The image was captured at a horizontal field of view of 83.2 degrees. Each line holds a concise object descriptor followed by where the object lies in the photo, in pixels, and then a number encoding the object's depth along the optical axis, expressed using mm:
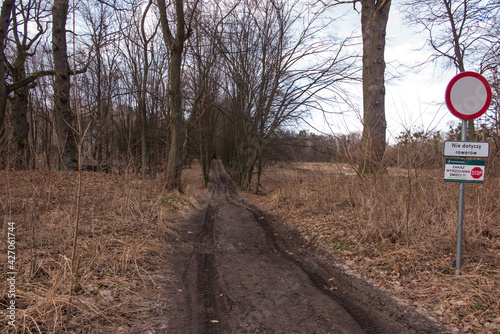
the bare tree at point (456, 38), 15272
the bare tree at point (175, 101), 10156
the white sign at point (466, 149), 3447
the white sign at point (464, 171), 3436
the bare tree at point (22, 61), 13898
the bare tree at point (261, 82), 14094
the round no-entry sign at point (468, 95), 3395
